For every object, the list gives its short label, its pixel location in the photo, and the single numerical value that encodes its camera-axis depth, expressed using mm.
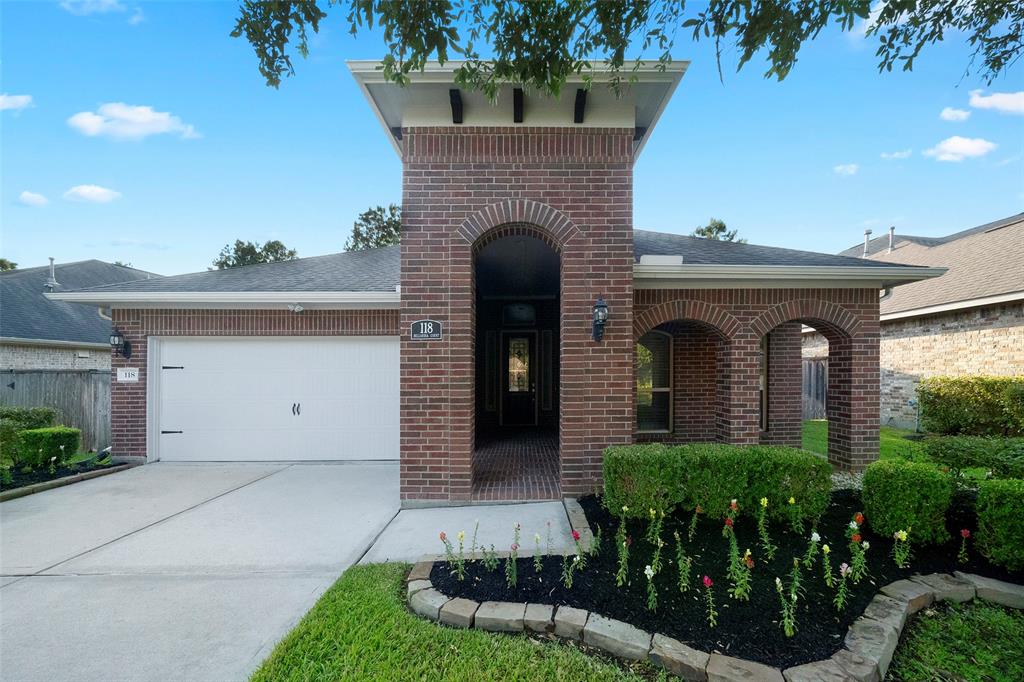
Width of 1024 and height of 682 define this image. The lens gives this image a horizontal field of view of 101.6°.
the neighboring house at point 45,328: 10648
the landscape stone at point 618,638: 2270
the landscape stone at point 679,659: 2109
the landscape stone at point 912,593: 2760
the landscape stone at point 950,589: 2896
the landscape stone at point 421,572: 3004
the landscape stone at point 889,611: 2508
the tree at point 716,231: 29984
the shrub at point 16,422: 5895
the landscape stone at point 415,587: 2850
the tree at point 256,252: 25531
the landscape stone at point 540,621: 2484
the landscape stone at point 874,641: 2219
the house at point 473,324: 4727
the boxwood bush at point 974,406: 7992
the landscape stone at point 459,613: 2557
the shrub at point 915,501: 3440
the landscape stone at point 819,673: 2027
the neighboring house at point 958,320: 9141
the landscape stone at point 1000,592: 2885
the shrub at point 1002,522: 3119
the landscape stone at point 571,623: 2438
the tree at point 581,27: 3117
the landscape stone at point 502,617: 2510
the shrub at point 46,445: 5922
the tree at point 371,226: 26688
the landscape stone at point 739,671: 2023
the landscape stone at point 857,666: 2076
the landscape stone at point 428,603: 2664
